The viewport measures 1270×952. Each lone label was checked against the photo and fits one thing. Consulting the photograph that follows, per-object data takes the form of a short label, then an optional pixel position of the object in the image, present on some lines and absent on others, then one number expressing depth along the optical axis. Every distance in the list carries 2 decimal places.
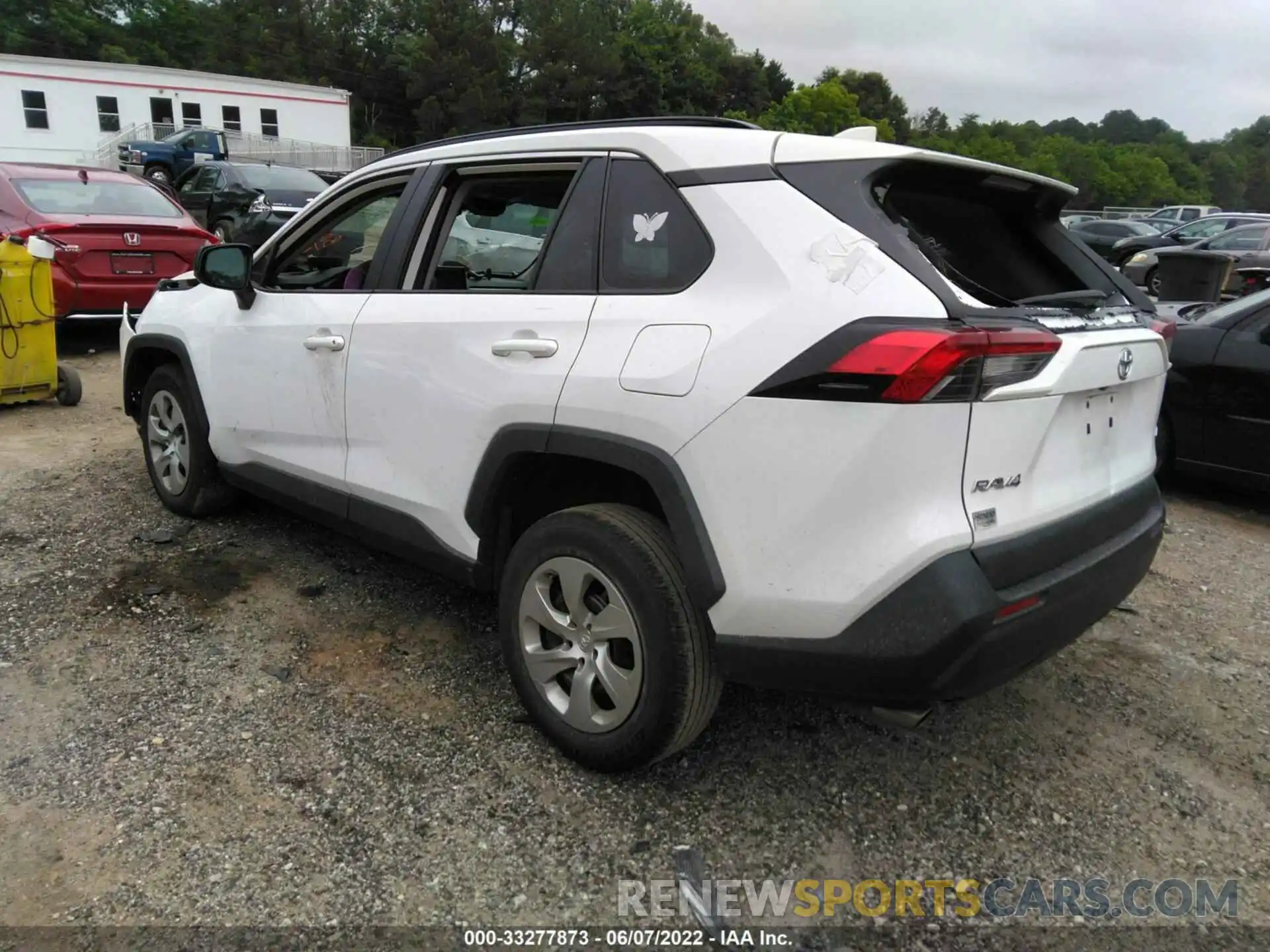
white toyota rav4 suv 2.03
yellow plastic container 6.22
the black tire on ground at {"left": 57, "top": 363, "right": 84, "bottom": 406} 6.70
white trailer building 34.47
